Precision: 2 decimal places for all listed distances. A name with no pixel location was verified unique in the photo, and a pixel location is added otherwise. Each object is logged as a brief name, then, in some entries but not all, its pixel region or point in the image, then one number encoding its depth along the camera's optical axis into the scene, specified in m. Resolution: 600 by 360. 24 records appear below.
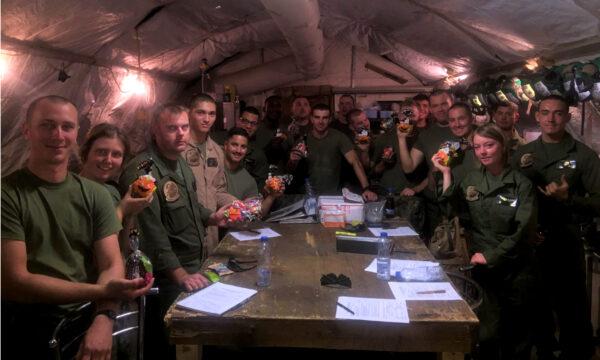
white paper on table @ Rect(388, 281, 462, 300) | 2.22
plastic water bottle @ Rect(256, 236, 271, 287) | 2.39
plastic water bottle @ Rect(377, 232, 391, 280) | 2.51
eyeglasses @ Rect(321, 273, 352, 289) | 2.37
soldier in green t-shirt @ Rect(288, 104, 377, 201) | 4.83
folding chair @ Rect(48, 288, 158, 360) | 1.91
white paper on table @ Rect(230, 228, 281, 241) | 3.37
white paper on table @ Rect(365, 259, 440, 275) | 2.65
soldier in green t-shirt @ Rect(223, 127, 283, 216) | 3.94
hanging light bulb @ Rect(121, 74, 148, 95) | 5.62
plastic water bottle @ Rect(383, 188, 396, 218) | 4.12
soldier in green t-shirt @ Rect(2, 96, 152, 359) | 1.82
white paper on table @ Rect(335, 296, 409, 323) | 1.97
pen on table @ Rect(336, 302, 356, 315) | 2.03
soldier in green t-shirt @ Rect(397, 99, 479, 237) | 3.97
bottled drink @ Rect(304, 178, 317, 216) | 4.12
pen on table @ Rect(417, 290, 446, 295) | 2.27
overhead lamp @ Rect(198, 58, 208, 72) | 7.60
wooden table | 1.95
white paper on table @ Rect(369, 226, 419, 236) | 3.49
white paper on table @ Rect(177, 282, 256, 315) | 2.06
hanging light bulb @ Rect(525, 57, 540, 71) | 4.36
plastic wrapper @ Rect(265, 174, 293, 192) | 3.81
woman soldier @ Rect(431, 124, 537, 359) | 3.04
